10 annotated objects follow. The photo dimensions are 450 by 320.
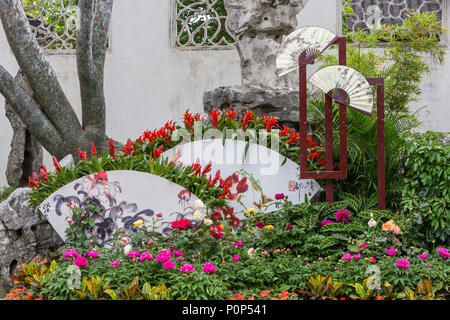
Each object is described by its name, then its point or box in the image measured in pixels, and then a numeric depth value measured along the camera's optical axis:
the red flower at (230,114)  4.06
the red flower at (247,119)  3.99
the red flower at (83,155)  3.68
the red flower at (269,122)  4.02
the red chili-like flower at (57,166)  3.63
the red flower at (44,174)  3.67
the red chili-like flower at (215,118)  4.01
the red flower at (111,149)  3.87
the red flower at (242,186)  3.77
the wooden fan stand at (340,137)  3.56
